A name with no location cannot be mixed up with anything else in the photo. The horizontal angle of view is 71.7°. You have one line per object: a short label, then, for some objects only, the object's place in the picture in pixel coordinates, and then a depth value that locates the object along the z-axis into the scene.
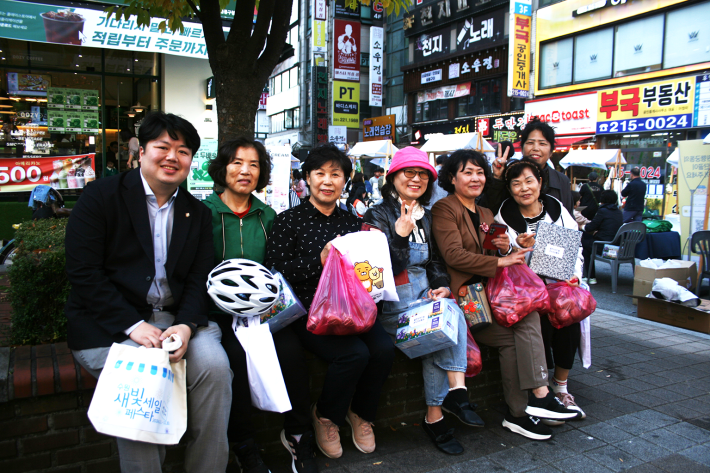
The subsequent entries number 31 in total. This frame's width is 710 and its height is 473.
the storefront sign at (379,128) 29.31
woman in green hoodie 2.63
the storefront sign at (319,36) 31.97
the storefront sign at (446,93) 25.45
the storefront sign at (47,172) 8.79
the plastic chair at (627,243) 7.79
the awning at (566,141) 18.85
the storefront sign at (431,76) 27.24
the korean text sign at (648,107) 15.26
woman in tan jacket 3.27
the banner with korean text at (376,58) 29.02
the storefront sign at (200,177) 7.89
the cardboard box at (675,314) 5.63
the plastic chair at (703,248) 6.72
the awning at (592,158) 15.21
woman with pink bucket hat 3.15
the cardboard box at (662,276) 6.72
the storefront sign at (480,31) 23.31
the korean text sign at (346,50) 26.11
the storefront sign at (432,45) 26.75
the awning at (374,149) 17.31
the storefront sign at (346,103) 26.75
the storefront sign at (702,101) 14.62
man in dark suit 2.34
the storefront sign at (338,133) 28.06
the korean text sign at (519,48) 20.30
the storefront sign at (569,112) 18.38
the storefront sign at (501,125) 21.61
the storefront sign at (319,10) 27.86
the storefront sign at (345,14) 27.16
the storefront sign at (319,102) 30.39
